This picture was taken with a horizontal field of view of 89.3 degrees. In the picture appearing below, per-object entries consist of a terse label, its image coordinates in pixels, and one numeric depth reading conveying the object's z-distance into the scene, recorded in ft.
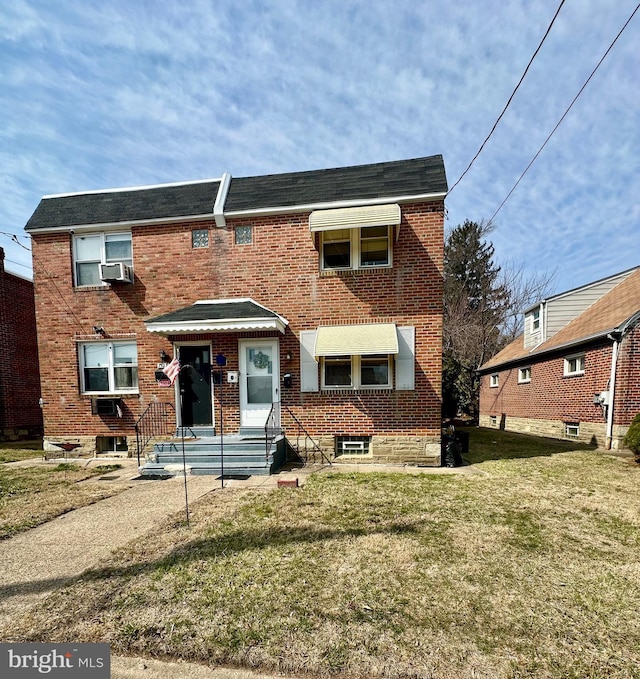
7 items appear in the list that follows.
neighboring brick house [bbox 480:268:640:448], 30.19
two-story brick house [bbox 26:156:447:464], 25.67
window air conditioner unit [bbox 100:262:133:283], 28.12
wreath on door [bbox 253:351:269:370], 27.63
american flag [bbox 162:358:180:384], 18.34
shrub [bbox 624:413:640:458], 25.28
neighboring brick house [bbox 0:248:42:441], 39.42
